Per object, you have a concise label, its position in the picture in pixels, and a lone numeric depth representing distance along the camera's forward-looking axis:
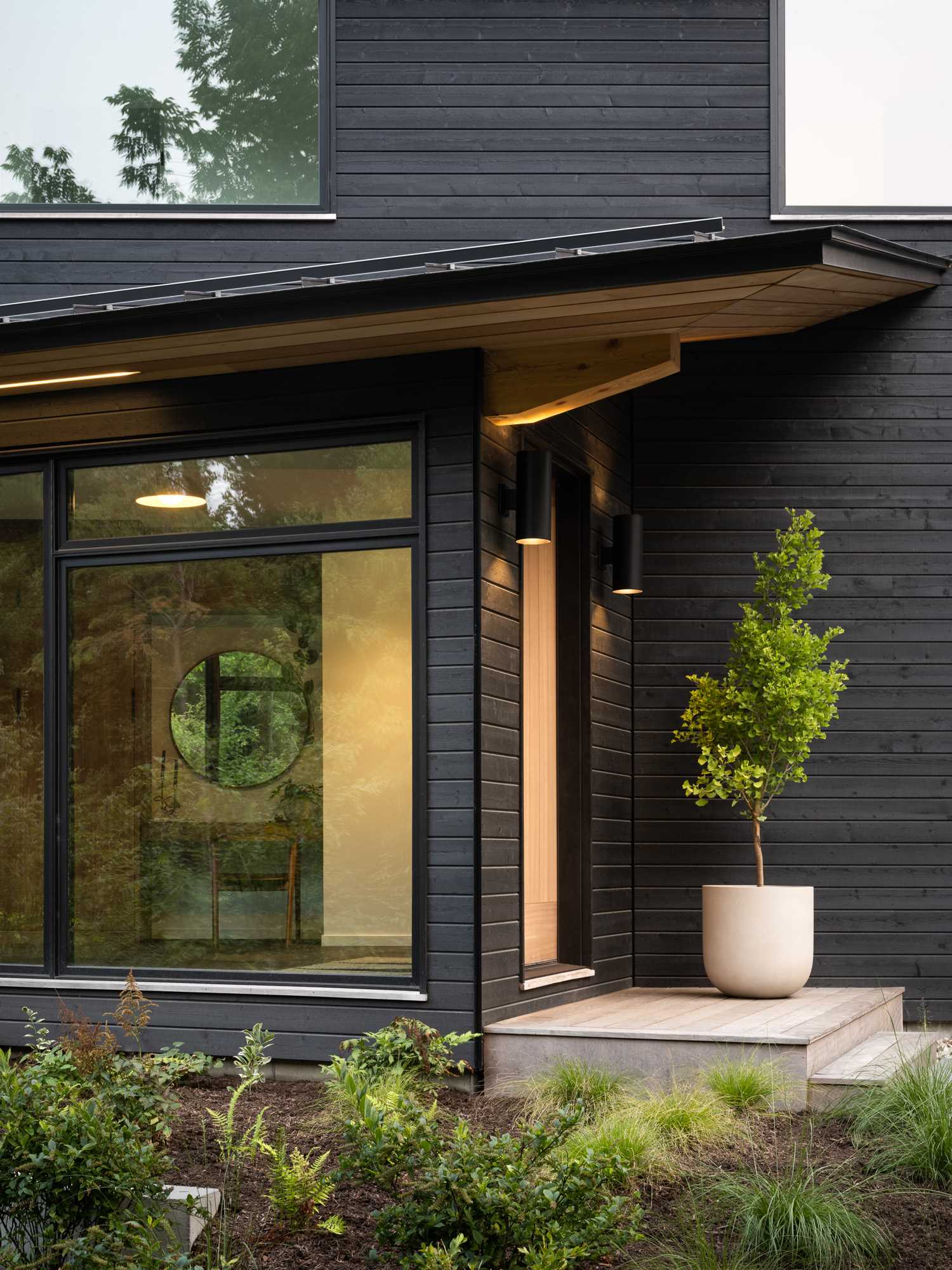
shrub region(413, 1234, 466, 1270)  2.83
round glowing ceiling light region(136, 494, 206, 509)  5.80
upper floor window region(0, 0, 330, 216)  7.11
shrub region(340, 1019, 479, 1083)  4.88
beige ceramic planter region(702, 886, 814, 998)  5.95
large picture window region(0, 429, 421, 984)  5.45
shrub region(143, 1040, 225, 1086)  3.78
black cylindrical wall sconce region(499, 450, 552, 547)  5.50
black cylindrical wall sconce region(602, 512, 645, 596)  6.64
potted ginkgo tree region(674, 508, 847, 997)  5.96
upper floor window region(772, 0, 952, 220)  7.04
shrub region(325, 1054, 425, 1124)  4.26
